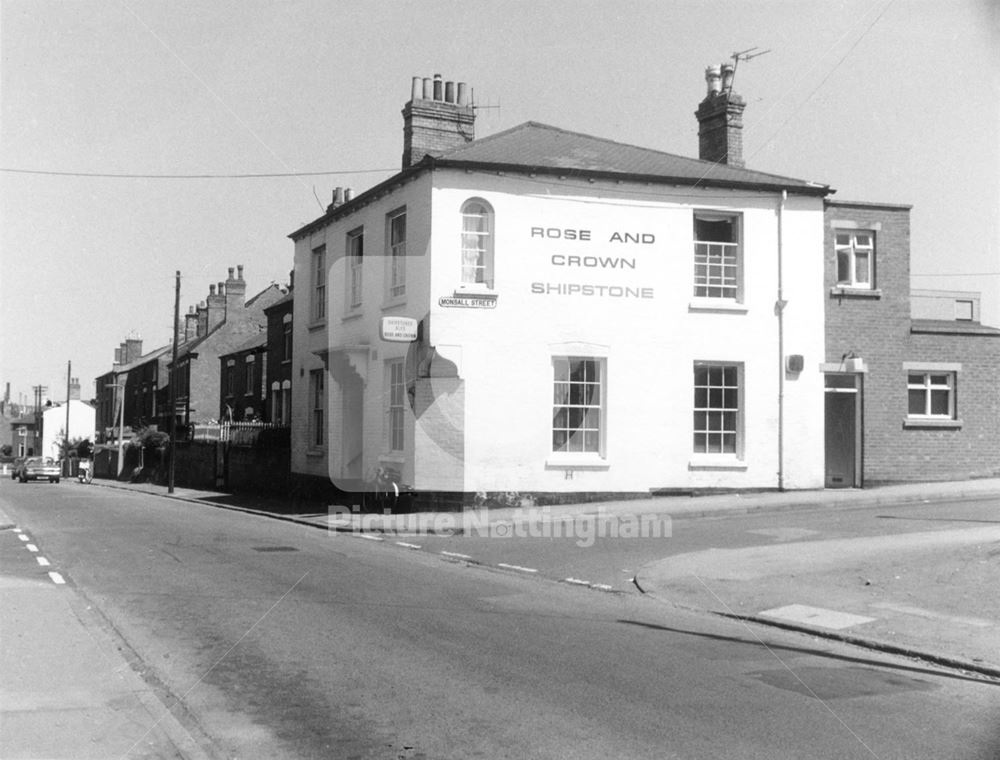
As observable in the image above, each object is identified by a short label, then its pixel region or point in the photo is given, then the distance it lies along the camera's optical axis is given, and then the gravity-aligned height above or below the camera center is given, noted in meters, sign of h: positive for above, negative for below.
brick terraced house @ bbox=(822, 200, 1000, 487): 22.14 +1.39
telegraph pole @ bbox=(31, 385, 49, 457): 95.62 +0.83
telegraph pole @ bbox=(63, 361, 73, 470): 73.91 +3.38
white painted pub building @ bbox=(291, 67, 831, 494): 20.55 +2.36
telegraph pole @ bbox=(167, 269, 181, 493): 35.91 +0.87
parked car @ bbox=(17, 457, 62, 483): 56.94 -2.84
